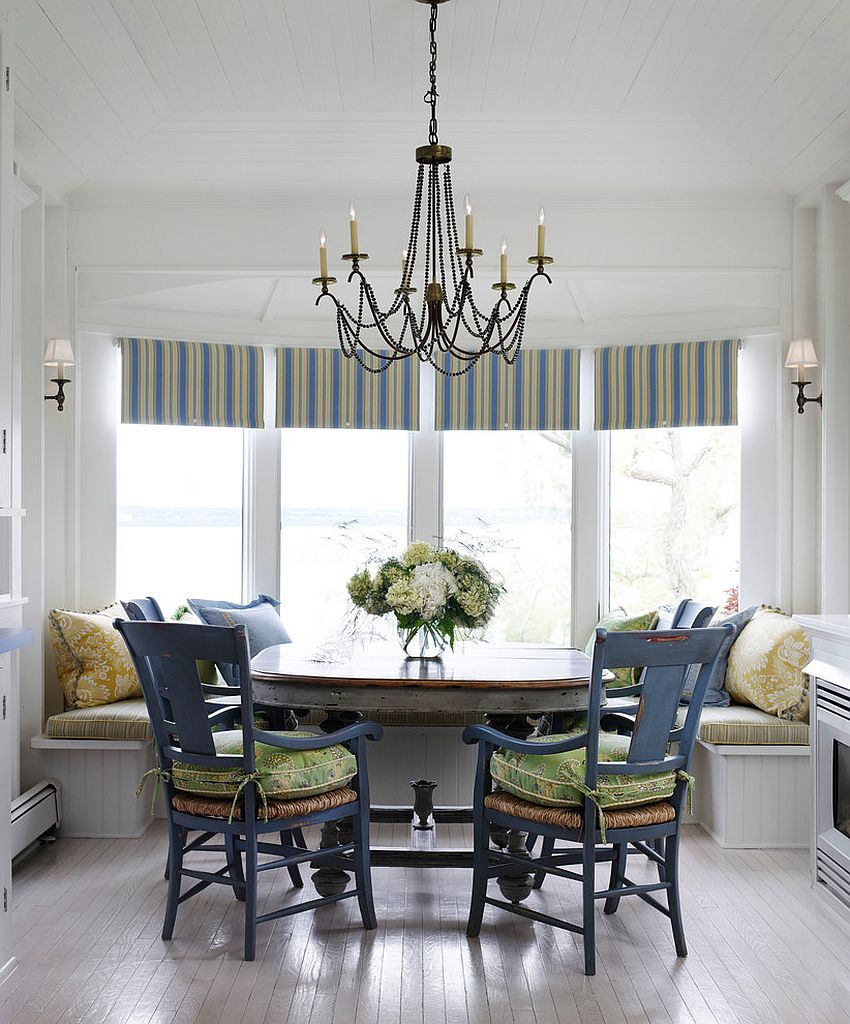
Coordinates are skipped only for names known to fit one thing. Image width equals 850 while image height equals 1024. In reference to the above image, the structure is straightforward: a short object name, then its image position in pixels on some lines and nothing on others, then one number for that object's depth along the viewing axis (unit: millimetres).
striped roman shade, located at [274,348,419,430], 5457
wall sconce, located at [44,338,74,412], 4492
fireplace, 3369
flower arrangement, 3570
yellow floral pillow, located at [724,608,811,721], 4246
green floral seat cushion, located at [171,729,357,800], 3053
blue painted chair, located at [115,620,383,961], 2986
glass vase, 3779
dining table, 3354
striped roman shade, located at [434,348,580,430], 5492
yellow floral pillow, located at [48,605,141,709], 4426
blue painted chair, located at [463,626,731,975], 2902
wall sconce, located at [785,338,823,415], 4496
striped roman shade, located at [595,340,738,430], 5090
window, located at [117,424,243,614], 5285
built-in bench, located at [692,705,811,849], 4176
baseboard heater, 3840
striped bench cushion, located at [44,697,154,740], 4246
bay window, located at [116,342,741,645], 5363
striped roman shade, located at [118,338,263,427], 5180
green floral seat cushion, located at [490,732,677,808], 2977
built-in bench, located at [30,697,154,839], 4258
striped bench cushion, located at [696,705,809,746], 4168
